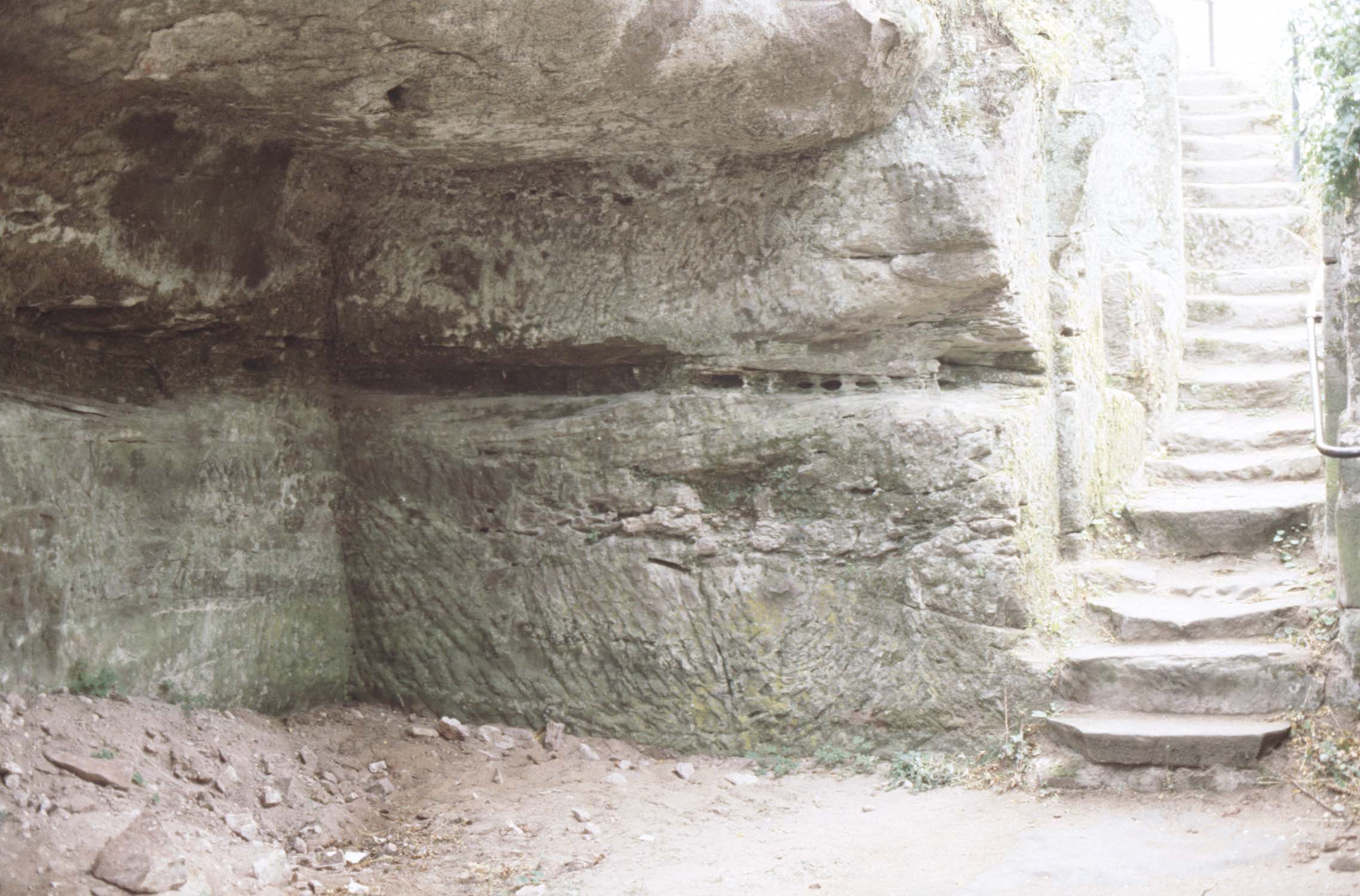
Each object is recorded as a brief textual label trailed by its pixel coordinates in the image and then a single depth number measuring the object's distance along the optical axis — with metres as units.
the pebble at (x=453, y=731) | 4.79
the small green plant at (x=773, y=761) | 4.47
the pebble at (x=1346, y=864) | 3.31
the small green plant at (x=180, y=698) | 4.38
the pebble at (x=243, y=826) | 3.74
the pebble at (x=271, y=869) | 3.53
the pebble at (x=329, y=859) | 3.76
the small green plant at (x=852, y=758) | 4.43
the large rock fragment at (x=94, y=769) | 3.63
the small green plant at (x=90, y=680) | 4.09
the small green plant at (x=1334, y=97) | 3.91
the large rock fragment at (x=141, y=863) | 3.23
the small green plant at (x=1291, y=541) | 4.96
